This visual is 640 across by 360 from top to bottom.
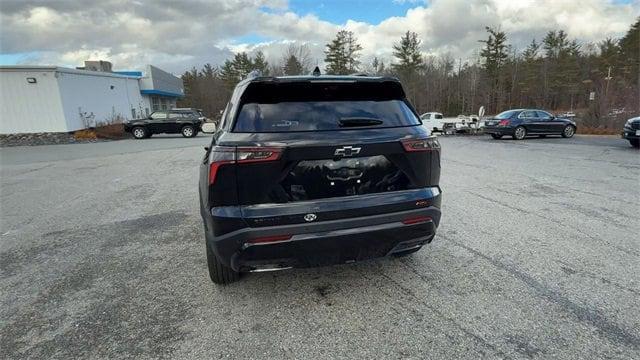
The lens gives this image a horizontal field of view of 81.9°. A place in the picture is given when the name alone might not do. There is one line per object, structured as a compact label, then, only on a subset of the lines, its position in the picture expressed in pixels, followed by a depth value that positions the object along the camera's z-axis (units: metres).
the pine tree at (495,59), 53.97
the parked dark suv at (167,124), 22.89
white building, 19.94
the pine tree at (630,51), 50.06
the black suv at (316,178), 2.54
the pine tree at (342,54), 57.66
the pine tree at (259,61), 61.03
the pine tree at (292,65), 59.34
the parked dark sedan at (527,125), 17.98
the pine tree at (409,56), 55.69
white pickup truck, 23.53
